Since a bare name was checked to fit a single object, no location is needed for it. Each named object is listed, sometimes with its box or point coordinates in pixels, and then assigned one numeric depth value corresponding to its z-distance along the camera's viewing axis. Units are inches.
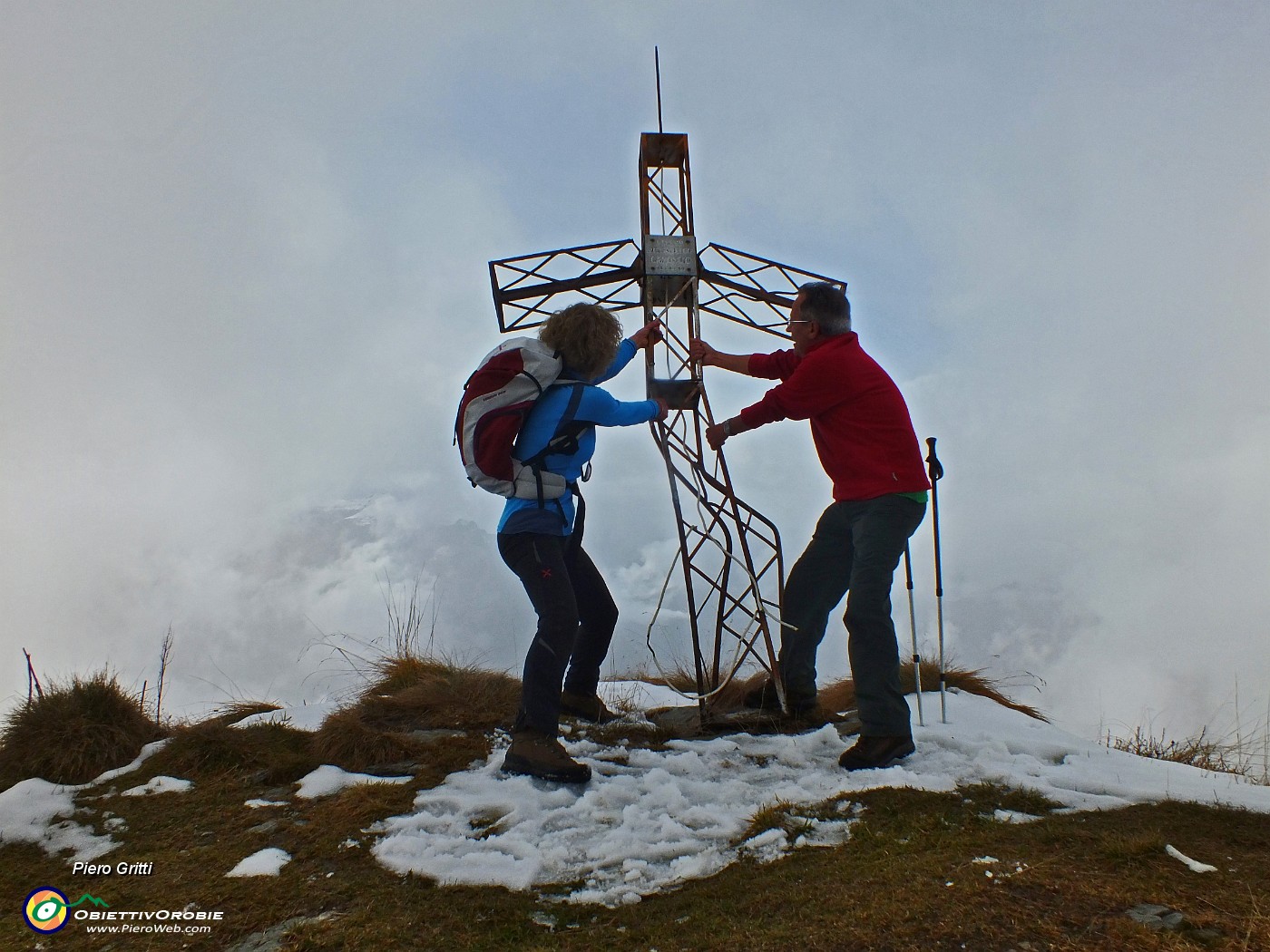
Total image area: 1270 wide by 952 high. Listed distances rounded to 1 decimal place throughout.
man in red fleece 181.9
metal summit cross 229.6
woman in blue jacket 177.6
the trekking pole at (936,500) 230.5
